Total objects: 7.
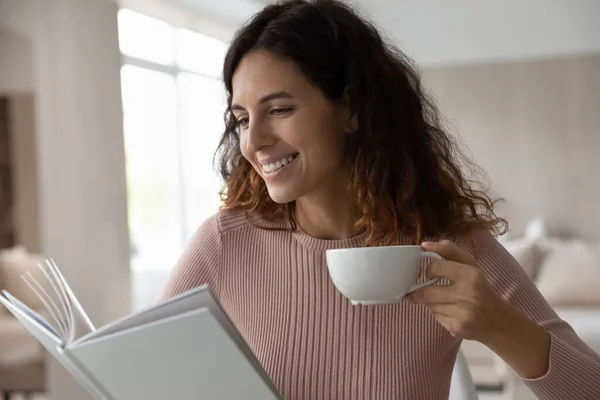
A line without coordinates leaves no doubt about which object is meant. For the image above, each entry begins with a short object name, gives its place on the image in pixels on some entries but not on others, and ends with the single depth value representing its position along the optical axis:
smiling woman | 1.33
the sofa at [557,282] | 4.34
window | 5.30
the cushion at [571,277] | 4.50
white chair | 1.40
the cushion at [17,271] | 3.18
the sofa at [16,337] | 3.17
